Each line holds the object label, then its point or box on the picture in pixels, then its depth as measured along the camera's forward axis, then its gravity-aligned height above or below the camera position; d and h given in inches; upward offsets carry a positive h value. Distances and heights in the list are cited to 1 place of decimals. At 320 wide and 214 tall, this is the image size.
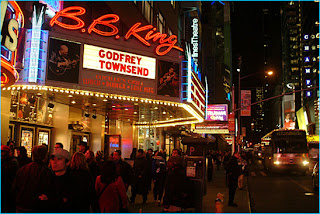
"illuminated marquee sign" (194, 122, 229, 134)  1533.0 +87.8
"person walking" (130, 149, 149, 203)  470.9 -39.6
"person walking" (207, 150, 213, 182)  831.1 -53.2
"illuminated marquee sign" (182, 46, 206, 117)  737.0 +135.6
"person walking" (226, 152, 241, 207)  472.4 -35.2
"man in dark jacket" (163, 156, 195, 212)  267.6 -33.0
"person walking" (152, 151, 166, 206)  487.5 -33.4
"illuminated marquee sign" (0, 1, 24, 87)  356.5 +111.1
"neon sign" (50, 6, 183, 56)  594.2 +209.6
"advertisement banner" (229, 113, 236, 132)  1149.1 +79.1
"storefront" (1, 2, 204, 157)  566.3 +119.7
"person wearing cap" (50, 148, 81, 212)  207.9 -24.1
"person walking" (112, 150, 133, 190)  373.7 -23.9
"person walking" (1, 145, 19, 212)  228.8 -23.2
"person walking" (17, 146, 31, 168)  375.7 -13.0
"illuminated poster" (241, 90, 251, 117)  1288.1 +184.2
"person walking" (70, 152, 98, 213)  214.2 -22.4
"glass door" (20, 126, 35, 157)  686.5 +16.8
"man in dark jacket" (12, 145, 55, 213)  198.7 -23.9
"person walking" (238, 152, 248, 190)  647.9 -56.9
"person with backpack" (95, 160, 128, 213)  227.9 -29.6
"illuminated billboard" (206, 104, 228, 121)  1560.0 +152.9
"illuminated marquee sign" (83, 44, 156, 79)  615.8 +152.8
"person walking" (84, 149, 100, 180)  345.7 -17.7
